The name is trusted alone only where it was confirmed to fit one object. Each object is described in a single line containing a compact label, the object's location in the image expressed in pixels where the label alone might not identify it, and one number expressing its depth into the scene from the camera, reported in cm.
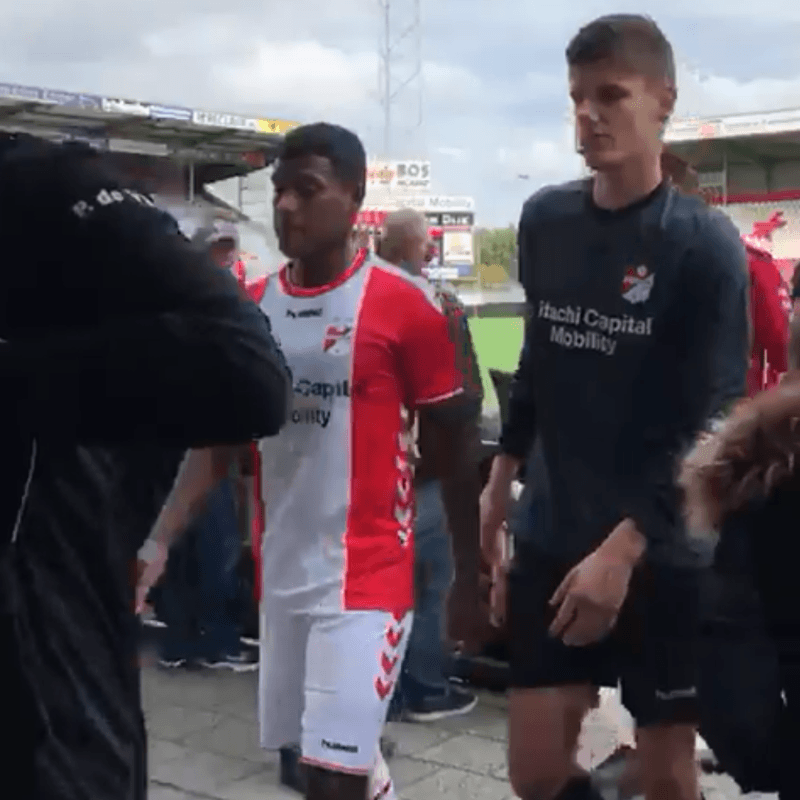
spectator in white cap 650
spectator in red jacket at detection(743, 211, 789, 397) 487
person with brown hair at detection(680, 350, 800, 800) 193
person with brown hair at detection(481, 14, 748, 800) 282
